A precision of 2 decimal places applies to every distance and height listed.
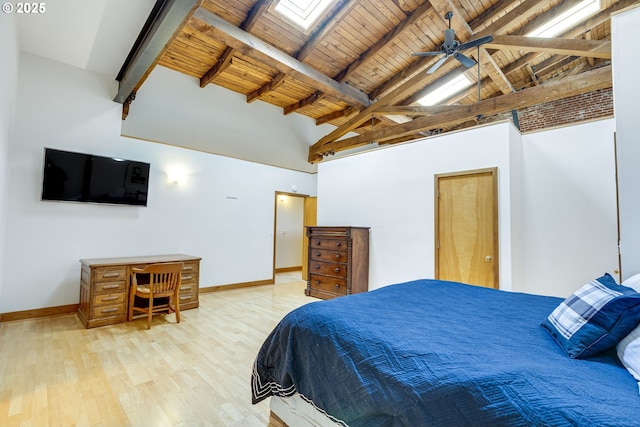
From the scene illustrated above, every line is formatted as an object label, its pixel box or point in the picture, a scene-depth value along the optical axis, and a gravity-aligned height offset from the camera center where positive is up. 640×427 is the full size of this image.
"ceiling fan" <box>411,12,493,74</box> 3.46 +2.28
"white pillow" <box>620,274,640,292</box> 1.41 -0.26
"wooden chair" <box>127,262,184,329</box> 3.38 -0.81
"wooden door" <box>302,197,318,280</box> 6.76 +0.26
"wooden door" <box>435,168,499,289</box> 3.63 +0.03
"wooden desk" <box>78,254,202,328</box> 3.37 -0.85
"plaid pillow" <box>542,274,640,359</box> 1.07 -0.36
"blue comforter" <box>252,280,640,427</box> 0.82 -0.48
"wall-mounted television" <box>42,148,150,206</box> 3.71 +0.59
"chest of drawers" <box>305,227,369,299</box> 4.53 -0.59
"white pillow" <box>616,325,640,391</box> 0.94 -0.42
